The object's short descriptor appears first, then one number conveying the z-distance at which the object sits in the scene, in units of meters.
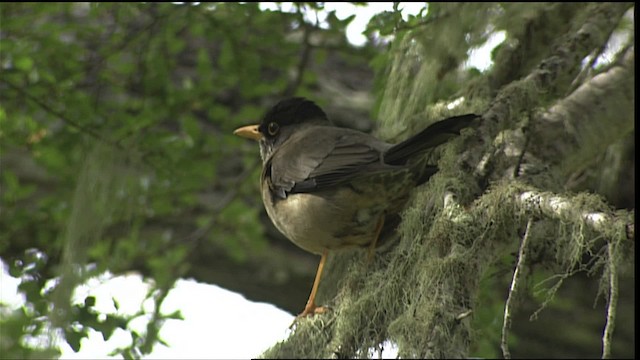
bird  6.64
